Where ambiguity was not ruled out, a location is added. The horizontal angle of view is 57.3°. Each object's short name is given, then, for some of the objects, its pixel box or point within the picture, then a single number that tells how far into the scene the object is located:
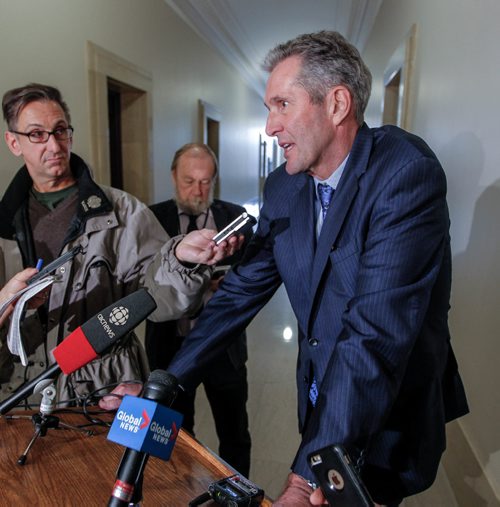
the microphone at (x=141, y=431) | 0.53
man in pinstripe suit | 0.89
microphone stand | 0.96
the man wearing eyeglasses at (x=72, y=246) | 1.31
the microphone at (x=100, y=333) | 0.89
